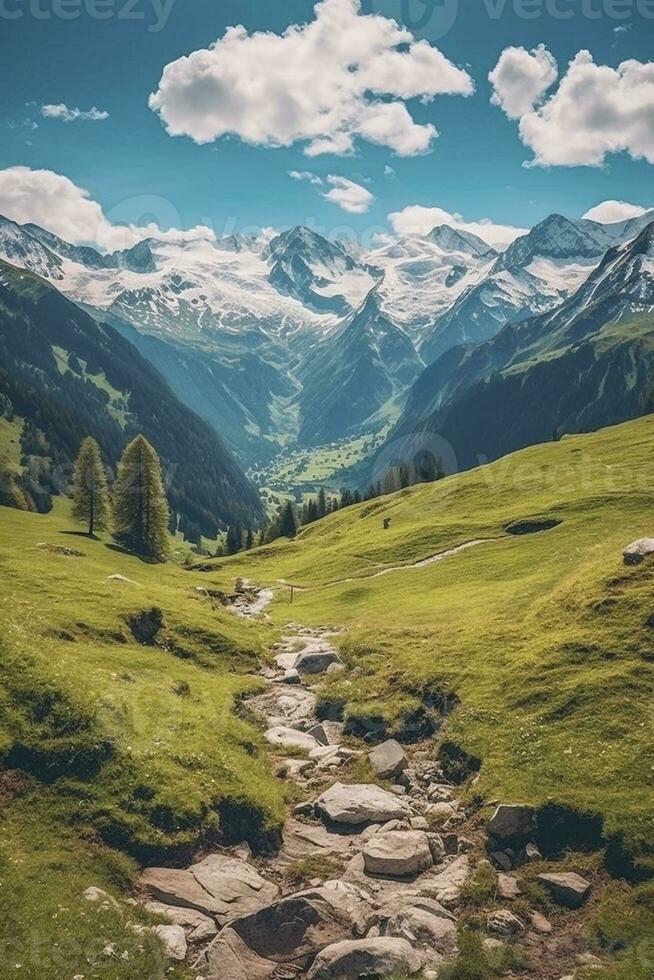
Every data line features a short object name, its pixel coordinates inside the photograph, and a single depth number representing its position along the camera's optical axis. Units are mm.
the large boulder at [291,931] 18250
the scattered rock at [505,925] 19000
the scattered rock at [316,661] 43588
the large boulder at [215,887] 19938
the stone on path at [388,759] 28656
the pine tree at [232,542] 176125
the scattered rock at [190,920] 18906
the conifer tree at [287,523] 159500
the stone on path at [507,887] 20484
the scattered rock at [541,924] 19031
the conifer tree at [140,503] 106438
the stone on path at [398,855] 22109
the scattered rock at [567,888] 19781
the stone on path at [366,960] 17469
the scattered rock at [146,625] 41812
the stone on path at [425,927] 18391
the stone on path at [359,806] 25141
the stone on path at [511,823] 22797
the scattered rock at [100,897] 18703
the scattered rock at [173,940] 17828
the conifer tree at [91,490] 111188
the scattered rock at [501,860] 21812
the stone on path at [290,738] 32062
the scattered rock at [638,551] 36250
